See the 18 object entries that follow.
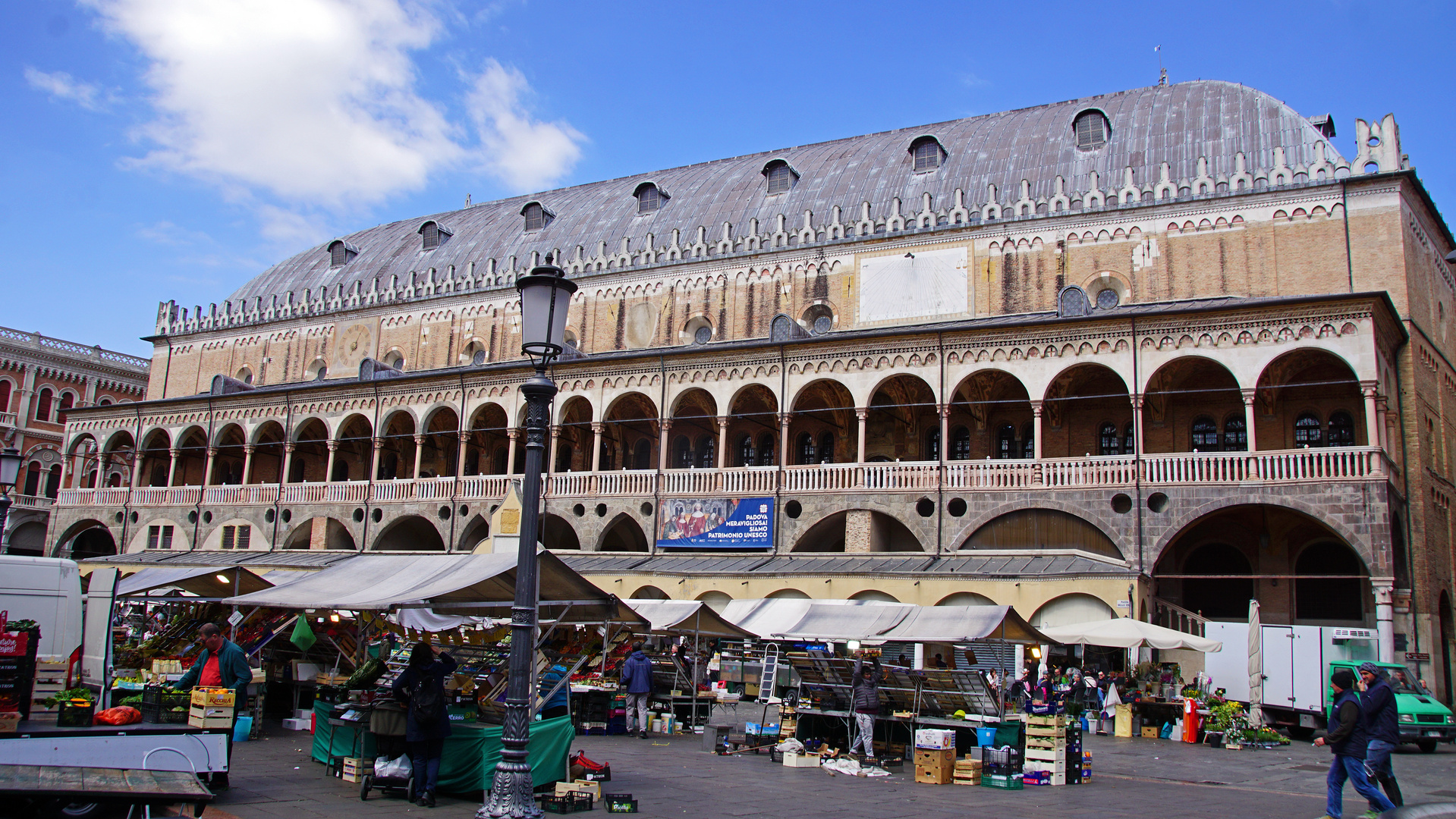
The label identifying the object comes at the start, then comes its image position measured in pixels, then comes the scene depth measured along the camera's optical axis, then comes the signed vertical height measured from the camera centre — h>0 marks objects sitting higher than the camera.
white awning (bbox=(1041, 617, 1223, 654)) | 21.42 -0.06
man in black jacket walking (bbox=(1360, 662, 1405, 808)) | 10.71 -0.83
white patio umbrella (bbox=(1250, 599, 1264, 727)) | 21.77 -0.41
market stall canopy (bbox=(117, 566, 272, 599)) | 20.81 +0.25
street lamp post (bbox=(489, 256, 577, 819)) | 9.27 +0.53
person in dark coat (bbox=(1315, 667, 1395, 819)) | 10.58 -0.97
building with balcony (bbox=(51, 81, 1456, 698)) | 26.17 +6.68
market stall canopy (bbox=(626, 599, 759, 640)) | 20.28 -0.11
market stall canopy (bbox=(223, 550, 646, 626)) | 12.38 +0.19
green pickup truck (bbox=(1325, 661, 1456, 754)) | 20.61 -1.36
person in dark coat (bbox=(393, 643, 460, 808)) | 10.98 -1.16
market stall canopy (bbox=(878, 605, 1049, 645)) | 16.98 +0.00
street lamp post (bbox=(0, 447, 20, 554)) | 19.58 +2.09
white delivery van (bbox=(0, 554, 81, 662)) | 15.48 -0.14
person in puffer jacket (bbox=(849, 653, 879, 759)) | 15.72 -1.24
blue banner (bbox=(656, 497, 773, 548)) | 30.28 +2.59
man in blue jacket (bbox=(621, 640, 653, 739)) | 19.09 -1.17
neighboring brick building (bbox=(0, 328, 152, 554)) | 55.09 +9.33
